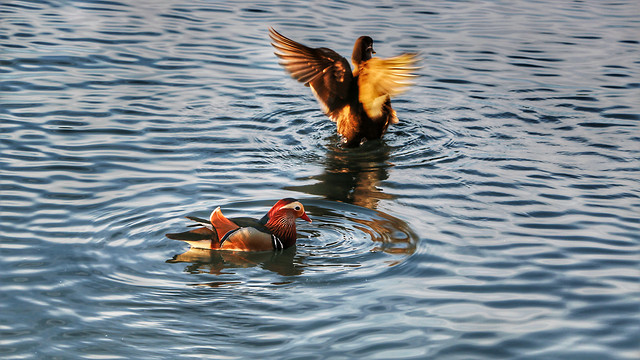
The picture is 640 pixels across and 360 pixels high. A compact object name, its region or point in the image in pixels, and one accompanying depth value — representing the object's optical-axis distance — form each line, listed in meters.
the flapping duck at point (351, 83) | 21.31
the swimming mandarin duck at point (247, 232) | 15.56
